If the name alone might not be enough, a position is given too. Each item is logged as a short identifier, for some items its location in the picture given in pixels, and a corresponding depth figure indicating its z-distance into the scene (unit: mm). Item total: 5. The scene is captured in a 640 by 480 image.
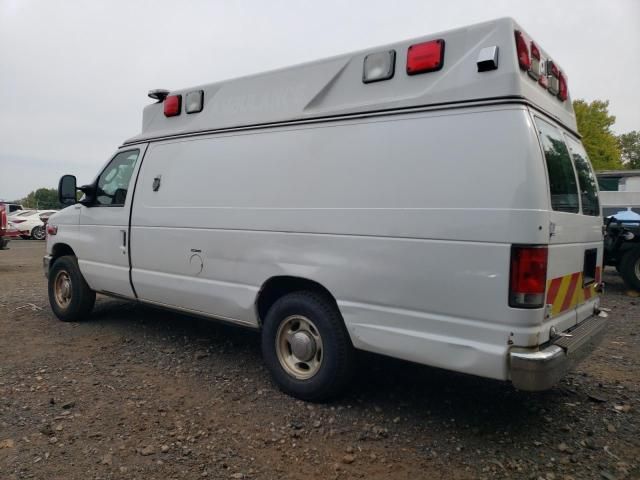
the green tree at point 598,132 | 30953
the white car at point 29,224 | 22578
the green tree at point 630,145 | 54781
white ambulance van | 2908
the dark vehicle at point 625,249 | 8651
